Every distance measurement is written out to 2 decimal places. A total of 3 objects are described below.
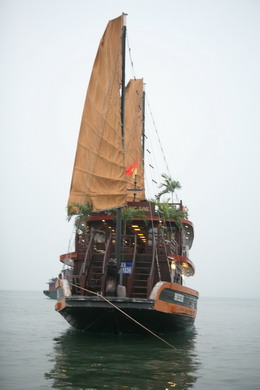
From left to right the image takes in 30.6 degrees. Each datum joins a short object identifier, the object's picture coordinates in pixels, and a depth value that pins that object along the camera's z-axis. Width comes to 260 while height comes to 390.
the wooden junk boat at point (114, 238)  16.50
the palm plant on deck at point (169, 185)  27.44
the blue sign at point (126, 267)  17.95
